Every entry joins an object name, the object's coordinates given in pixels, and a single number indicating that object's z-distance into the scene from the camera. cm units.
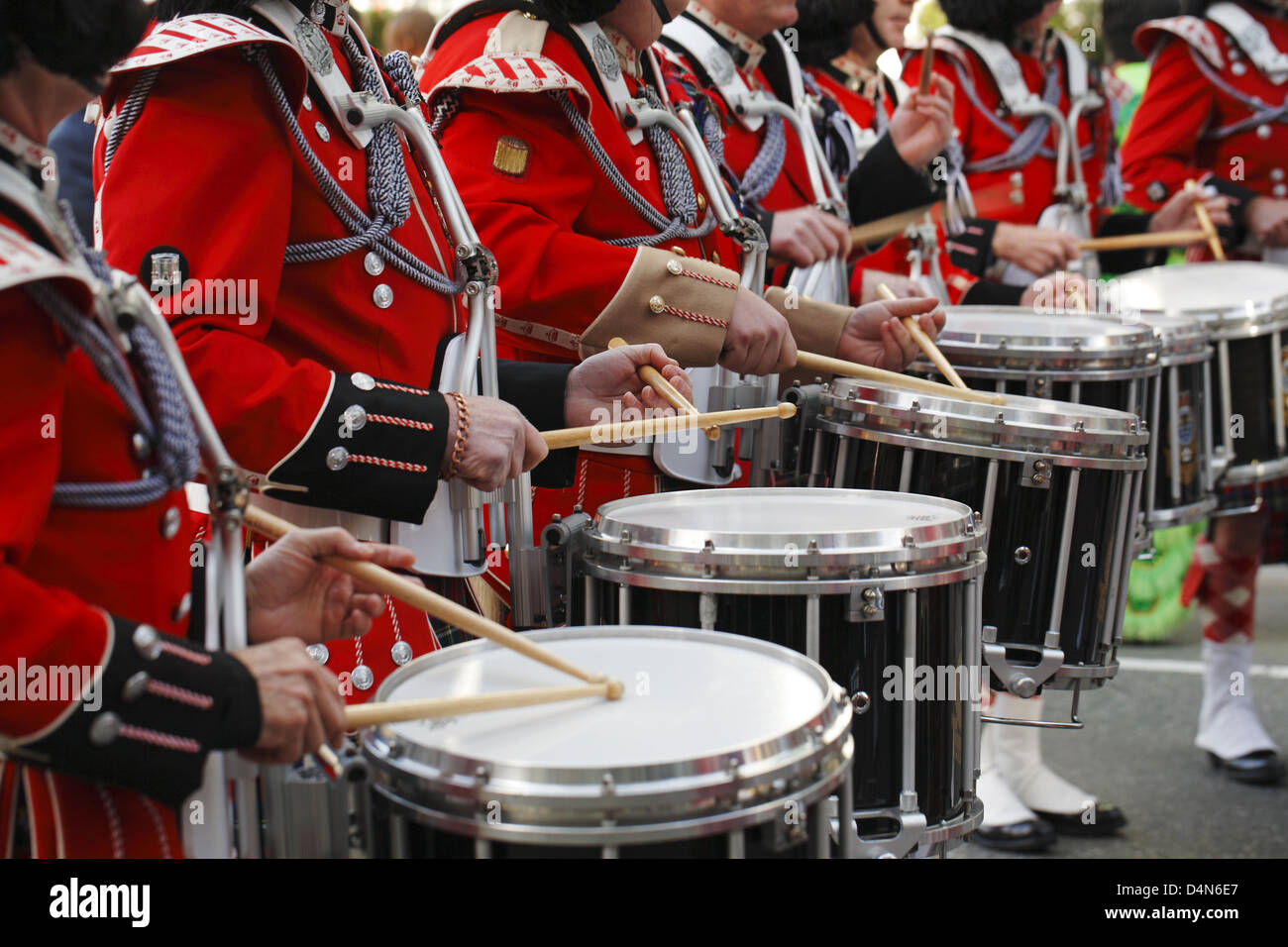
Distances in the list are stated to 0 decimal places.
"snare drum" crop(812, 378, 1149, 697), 259
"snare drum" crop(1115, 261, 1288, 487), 403
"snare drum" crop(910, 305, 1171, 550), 318
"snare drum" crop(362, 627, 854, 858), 128
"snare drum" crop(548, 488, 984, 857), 190
